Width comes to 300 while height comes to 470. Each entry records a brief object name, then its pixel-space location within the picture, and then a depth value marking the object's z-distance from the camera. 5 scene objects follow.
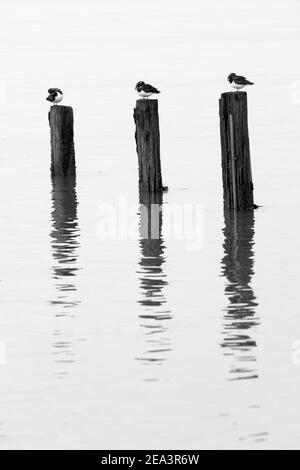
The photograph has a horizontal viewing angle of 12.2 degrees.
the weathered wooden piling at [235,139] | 19.12
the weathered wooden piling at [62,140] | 25.31
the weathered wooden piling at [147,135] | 21.83
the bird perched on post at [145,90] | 24.61
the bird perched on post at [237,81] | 23.11
